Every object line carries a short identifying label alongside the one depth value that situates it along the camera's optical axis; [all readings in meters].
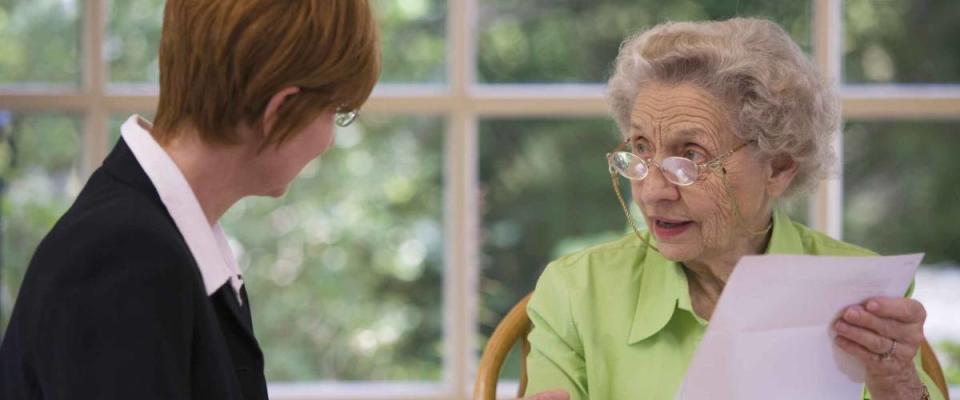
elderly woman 3.22
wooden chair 3.28
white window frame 4.17
